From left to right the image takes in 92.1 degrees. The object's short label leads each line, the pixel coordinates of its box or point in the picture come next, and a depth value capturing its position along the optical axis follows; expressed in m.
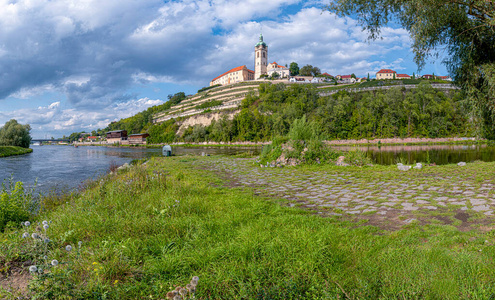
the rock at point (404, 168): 8.33
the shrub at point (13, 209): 3.78
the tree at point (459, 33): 6.10
